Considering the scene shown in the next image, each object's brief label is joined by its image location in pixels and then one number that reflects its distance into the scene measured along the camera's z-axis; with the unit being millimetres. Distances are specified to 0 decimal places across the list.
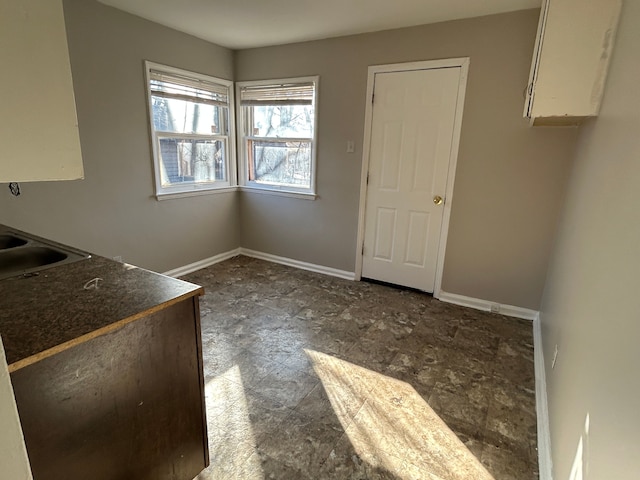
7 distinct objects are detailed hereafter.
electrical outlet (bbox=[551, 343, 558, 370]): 1845
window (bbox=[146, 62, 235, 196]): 3375
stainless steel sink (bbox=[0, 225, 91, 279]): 1705
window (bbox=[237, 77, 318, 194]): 3789
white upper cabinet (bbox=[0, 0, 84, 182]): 554
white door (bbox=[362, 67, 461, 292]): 3098
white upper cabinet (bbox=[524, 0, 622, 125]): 1767
